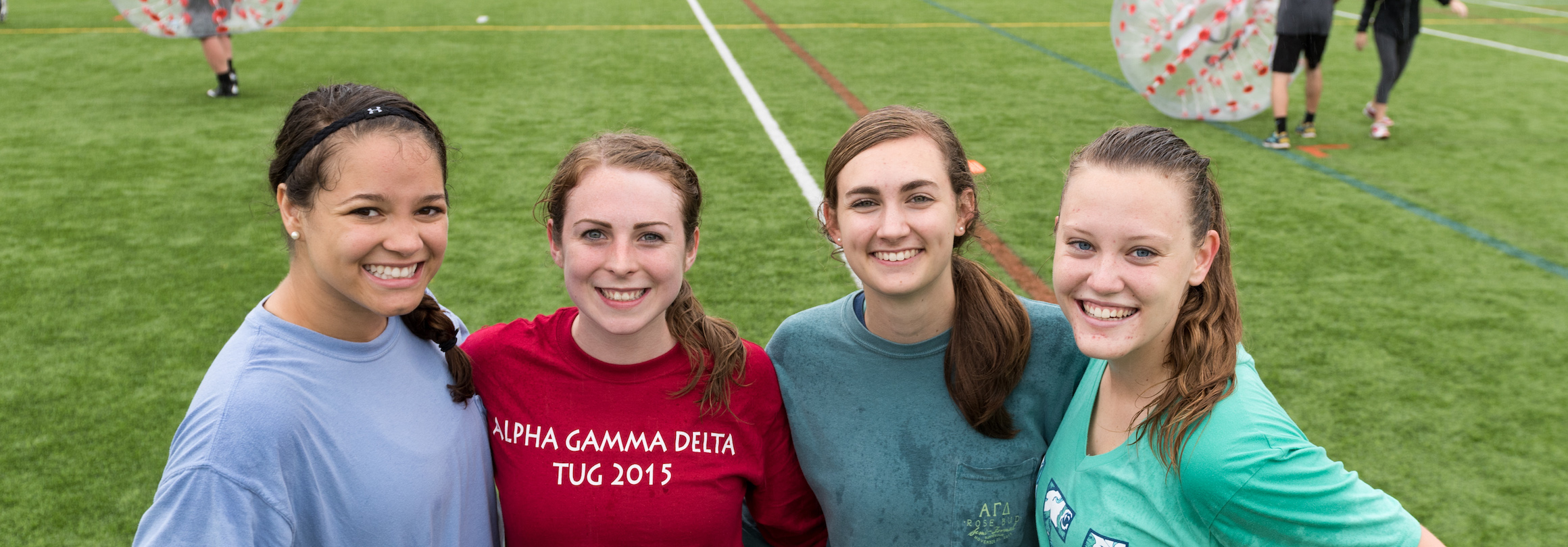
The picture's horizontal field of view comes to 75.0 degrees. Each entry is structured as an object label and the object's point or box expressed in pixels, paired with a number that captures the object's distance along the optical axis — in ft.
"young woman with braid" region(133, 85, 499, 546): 4.84
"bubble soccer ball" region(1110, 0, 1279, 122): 24.03
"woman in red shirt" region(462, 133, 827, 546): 6.19
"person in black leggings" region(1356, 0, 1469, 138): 26.30
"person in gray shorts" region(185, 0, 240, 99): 27.50
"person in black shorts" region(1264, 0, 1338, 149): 24.30
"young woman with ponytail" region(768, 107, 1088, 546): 6.37
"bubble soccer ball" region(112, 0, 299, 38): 27.07
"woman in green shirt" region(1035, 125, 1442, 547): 5.01
